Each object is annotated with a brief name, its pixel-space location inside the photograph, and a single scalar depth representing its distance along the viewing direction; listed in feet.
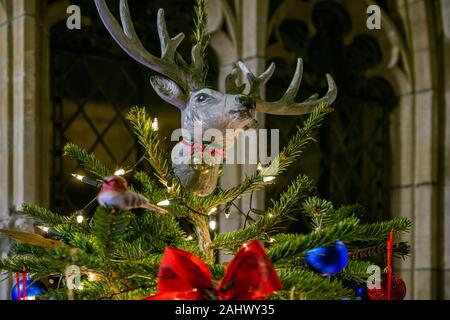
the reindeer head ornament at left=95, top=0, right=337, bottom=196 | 6.46
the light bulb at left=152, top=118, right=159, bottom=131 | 6.55
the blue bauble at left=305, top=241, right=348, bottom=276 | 5.73
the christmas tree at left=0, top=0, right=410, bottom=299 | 5.60
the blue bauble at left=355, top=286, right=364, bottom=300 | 6.67
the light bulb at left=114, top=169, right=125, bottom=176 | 6.38
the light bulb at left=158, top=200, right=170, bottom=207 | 6.23
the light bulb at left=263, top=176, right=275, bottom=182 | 6.48
